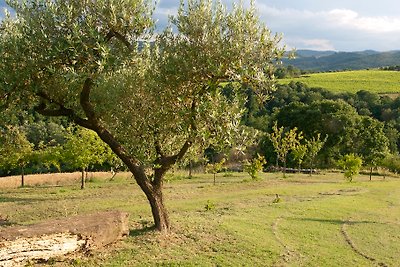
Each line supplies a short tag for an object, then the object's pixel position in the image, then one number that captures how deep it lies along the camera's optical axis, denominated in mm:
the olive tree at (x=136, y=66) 13641
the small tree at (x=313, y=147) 56669
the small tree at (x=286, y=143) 54750
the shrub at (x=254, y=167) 44594
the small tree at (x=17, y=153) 38900
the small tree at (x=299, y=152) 53500
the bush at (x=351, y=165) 46469
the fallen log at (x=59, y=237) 12727
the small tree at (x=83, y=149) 38531
